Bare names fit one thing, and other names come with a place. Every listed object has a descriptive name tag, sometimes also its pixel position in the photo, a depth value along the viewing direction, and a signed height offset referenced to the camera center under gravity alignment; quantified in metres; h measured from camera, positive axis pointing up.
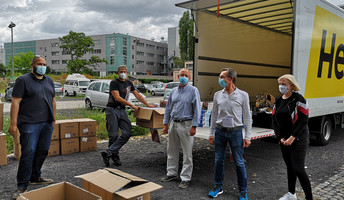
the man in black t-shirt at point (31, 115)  4.18 -0.60
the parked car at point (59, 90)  30.23 -1.63
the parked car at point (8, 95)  22.17 -1.67
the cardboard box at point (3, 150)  5.59 -1.46
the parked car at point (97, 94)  14.72 -0.97
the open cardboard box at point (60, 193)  2.87 -1.20
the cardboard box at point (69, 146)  6.62 -1.61
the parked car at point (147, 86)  38.84 -1.33
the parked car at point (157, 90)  34.19 -1.56
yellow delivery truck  6.23 +0.78
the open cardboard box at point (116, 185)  3.12 -1.22
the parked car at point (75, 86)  28.67 -1.17
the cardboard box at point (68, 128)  6.59 -1.22
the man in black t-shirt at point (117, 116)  5.60 -0.77
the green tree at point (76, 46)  52.16 +5.07
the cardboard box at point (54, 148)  6.49 -1.63
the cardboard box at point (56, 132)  6.50 -1.28
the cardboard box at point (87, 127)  6.86 -1.22
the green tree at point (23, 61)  78.44 +3.22
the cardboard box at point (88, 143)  6.91 -1.62
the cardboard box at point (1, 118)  5.06 -0.77
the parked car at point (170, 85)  22.52 -0.63
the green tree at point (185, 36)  62.44 +8.70
